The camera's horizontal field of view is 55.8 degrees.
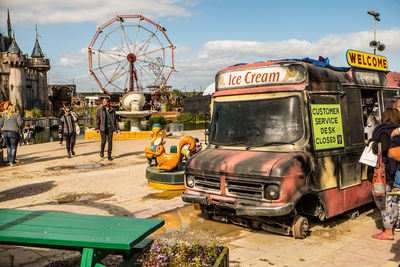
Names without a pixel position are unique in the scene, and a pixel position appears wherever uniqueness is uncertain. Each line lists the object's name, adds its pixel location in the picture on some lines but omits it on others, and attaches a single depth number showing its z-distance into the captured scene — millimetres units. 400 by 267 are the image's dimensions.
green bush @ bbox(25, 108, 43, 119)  53125
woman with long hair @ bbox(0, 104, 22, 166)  11055
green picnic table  2682
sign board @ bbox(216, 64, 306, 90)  5269
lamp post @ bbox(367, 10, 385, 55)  18834
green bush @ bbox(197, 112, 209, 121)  37131
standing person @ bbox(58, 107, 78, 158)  12531
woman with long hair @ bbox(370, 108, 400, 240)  4891
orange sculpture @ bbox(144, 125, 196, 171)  7863
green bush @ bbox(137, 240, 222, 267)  3037
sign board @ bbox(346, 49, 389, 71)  6075
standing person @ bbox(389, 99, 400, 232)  4605
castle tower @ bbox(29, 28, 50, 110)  70650
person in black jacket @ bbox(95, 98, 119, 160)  12023
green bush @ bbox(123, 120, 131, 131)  30025
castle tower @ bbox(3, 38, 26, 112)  61500
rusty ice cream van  4816
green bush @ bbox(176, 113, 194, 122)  35594
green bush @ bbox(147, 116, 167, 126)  29375
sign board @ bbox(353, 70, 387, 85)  6240
